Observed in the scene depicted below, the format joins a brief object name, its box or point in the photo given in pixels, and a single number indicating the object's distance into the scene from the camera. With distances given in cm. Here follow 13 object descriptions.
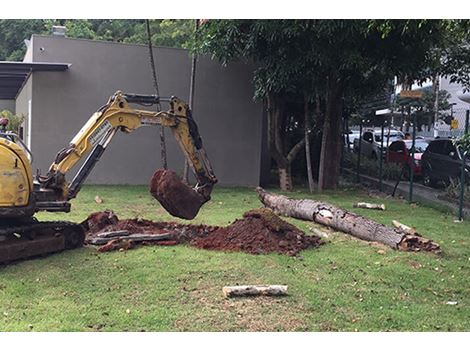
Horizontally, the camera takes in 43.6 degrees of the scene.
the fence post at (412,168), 1510
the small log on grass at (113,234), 927
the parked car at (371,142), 2691
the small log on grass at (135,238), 912
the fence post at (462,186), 1239
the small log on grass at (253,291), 639
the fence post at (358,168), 2009
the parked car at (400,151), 2262
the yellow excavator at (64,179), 770
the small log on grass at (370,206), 1376
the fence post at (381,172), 1805
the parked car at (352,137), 2710
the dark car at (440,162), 1722
